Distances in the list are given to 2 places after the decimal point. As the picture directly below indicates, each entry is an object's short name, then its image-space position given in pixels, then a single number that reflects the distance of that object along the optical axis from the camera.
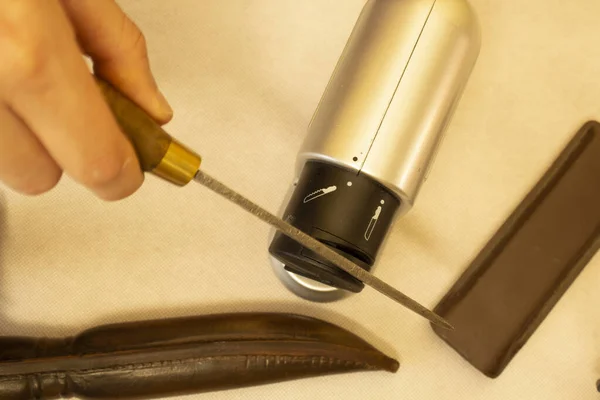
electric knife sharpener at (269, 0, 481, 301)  0.47
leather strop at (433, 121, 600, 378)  0.57
